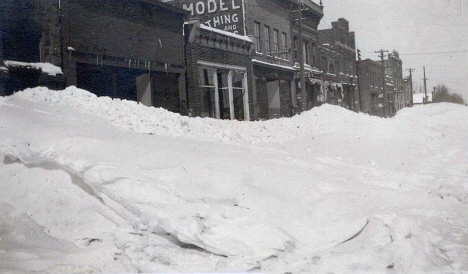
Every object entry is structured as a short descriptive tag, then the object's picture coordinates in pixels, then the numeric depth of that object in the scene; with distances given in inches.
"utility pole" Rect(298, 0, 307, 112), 872.3
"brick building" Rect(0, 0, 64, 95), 294.8
